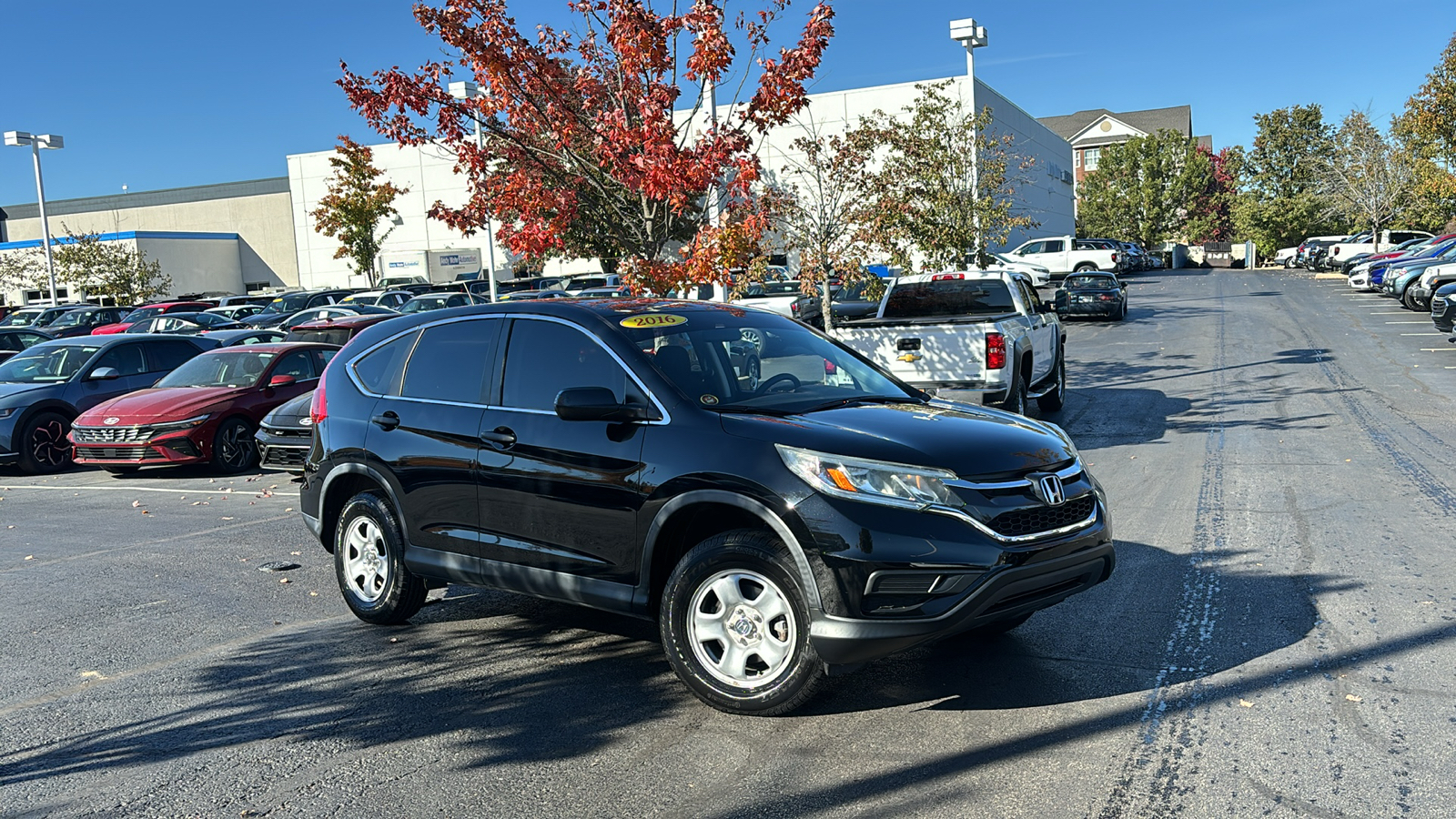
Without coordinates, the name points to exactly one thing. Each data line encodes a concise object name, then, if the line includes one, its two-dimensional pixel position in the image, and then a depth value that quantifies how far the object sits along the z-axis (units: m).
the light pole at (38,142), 43.25
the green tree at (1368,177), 53.19
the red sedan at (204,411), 13.44
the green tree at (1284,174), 69.50
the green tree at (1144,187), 73.62
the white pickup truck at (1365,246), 51.56
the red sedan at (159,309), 32.91
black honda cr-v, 4.59
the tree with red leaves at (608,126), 10.91
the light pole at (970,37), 25.98
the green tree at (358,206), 45.34
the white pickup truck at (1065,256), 45.49
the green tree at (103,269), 47.84
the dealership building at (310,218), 44.81
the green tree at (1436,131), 35.62
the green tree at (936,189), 16.58
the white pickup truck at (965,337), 12.00
